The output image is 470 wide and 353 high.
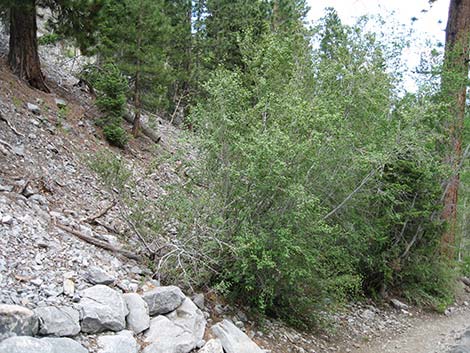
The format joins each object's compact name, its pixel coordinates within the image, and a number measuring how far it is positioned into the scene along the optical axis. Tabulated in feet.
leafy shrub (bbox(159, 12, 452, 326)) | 15.66
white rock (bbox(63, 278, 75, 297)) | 11.93
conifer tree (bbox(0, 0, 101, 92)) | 25.43
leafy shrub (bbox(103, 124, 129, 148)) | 27.99
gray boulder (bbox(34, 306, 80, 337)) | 10.39
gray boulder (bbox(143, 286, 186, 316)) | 13.39
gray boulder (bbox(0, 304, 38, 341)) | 9.39
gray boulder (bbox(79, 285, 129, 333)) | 11.38
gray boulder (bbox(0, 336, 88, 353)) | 8.97
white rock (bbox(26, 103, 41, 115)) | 24.39
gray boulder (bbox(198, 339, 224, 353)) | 12.81
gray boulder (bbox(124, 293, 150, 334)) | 12.32
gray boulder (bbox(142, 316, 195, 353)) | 12.03
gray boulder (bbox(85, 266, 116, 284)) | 13.06
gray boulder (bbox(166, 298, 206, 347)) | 13.26
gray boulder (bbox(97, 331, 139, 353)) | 10.93
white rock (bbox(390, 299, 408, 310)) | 26.11
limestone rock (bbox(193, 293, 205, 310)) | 15.57
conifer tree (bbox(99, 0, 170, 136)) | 29.45
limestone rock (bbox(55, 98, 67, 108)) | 27.61
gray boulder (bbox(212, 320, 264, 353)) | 13.56
